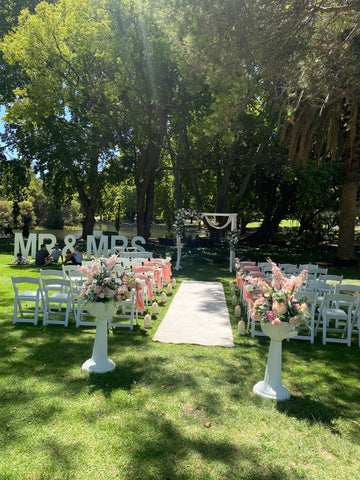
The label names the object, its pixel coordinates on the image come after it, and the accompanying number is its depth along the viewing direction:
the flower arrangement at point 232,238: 16.77
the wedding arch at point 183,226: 16.89
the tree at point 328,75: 8.38
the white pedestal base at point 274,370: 4.59
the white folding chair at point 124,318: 7.16
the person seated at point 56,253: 16.27
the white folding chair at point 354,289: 7.45
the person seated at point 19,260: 15.96
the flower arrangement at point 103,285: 5.16
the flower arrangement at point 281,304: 4.42
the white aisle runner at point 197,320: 6.88
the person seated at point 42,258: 15.60
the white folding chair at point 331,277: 9.41
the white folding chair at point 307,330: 6.56
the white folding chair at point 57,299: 6.93
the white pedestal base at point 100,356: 5.17
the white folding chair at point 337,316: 6.55
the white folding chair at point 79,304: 7.30
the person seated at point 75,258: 15.36
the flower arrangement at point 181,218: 17.28
